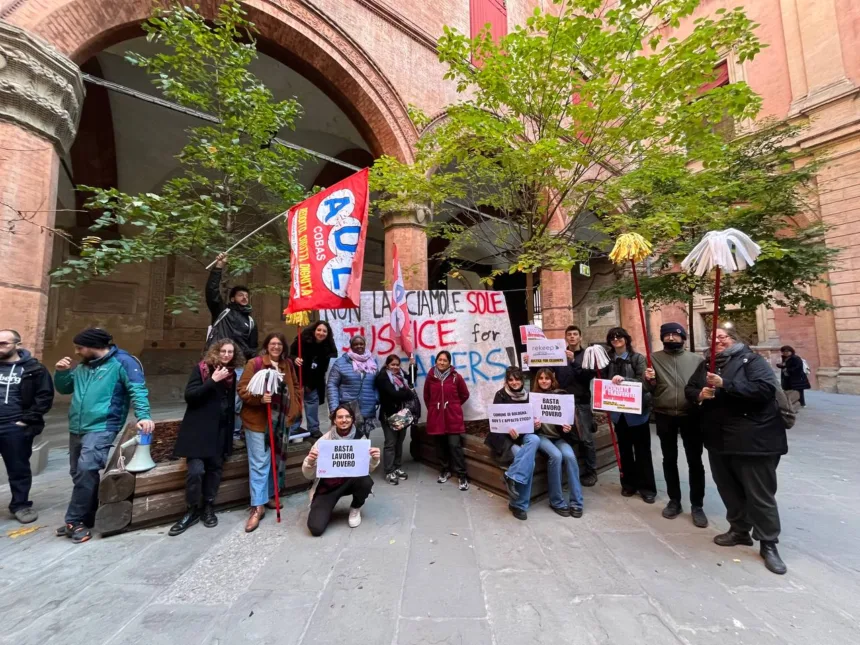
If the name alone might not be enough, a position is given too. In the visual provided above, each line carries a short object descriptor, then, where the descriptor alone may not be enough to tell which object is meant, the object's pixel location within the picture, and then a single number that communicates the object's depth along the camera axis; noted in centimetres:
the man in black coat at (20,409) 336
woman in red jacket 431
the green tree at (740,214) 530
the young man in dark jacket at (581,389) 436
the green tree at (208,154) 432
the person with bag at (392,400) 446
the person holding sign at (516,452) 351
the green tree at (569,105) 437
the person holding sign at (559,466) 360
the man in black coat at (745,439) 275
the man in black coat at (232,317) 425
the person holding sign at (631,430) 390
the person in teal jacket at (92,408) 315
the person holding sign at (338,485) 326
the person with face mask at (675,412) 343
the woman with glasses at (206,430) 321
